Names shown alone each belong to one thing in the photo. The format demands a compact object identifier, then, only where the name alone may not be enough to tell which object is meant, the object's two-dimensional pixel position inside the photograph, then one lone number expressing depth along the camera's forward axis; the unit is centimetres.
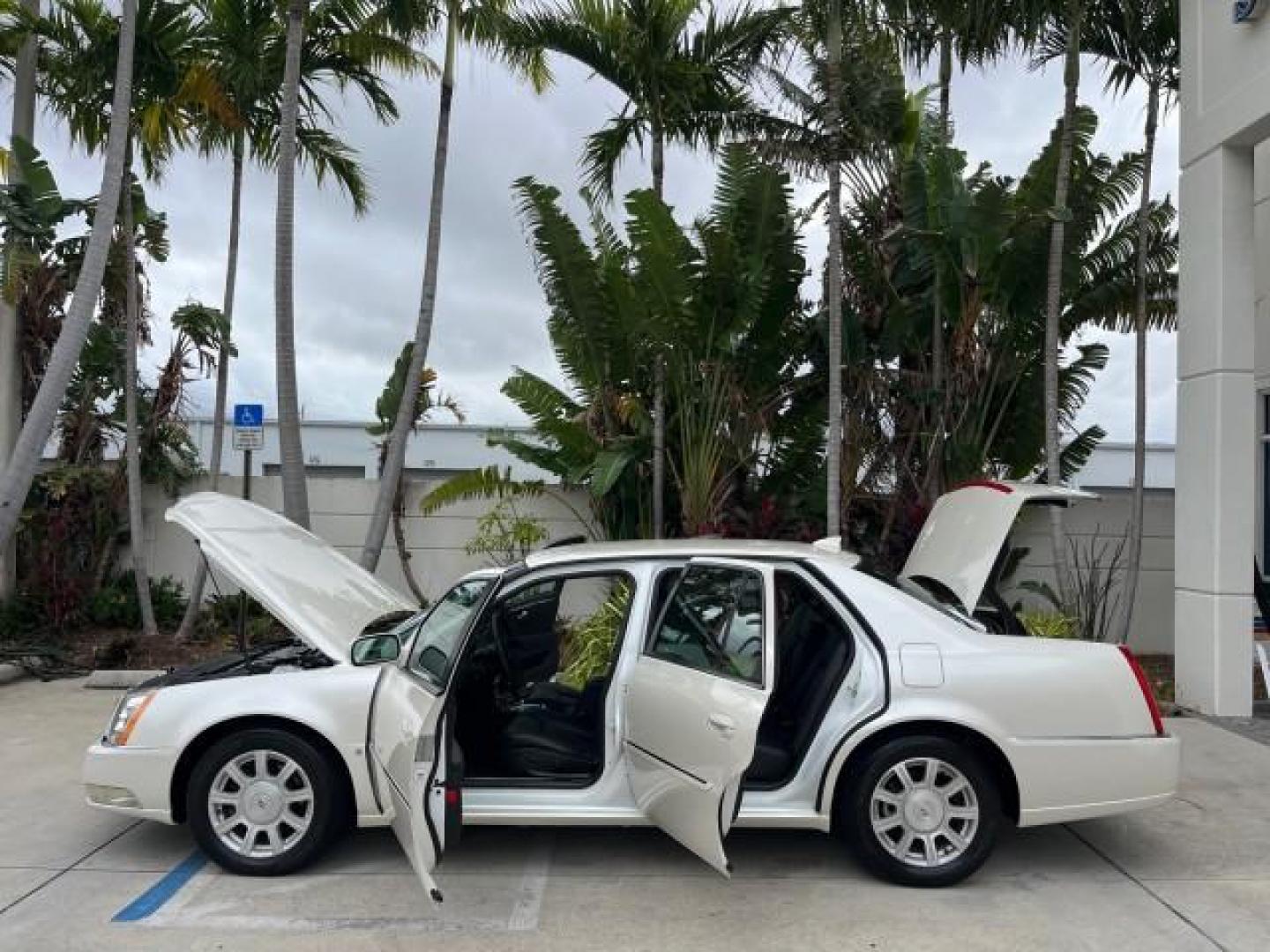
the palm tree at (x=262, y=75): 1027
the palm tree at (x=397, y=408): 1198
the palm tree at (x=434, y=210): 1055
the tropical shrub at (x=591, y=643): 741
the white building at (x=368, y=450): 2155
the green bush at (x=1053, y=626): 973
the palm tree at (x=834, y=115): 964
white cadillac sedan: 463
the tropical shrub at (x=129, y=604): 1155
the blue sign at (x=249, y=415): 1011
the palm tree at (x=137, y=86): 1040
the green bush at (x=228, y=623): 1120
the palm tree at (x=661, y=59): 1046
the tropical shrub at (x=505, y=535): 1165
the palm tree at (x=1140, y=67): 1002
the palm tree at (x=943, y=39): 950
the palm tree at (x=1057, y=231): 978
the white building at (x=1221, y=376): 834
